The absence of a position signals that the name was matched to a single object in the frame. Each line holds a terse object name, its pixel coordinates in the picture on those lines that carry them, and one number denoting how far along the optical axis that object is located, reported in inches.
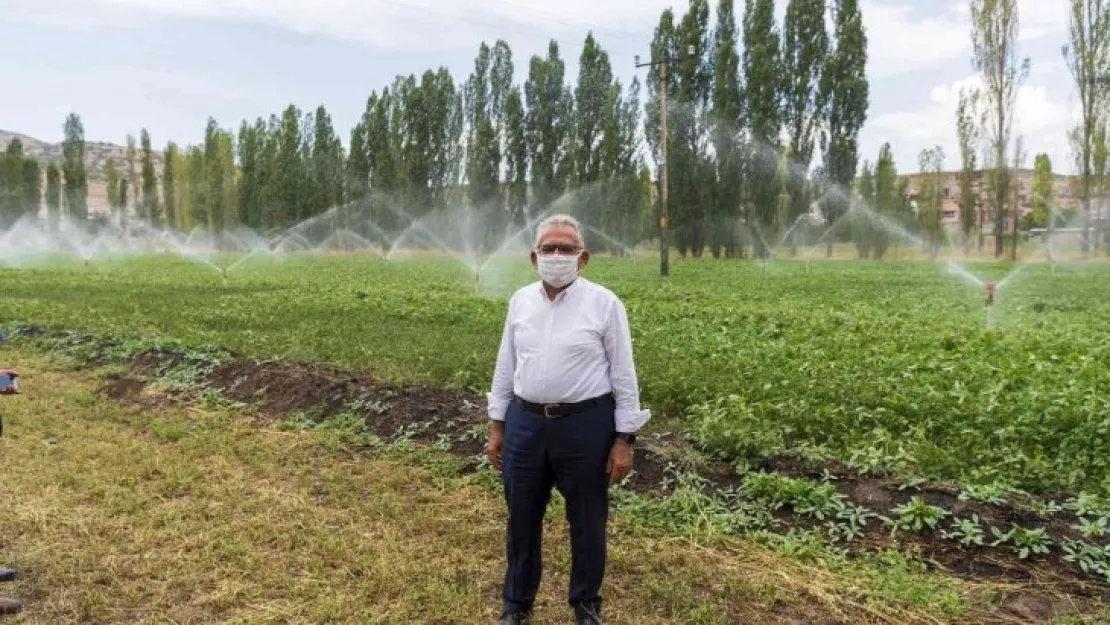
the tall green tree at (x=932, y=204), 2095.2
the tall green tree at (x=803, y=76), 1512.1
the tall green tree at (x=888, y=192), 1921.8
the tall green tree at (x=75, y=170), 2623.0
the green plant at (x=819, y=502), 176.2
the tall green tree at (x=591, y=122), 1721.2
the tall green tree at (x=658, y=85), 1572.3
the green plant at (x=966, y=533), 159.2
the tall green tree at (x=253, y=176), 2171.5
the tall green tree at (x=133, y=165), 2832.2
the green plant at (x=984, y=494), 171.9
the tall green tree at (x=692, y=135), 1550.2
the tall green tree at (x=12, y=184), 2508.6
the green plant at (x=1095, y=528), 156.9
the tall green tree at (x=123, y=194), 2822.3
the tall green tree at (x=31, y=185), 2549.2
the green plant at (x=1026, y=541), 154.6
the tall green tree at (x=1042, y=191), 2242.5
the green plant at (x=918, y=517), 166.1
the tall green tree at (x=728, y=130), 1536.7
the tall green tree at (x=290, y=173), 2071.9
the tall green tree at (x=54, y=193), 2623.0
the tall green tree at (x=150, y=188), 2755.9
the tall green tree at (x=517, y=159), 1807.3
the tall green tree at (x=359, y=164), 1991.9
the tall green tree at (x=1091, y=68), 1411.2
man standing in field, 128.4
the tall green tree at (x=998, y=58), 1446.9
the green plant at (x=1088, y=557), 148.3
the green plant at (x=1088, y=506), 164.9
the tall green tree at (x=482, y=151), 1847.9
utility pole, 981.2
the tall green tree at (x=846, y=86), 1502.2
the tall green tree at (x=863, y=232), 1776.6
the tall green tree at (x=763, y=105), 1502.2
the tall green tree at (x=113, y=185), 2775.6
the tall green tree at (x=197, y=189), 2524.6
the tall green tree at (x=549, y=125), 1771.7
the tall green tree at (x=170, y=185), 2655.0
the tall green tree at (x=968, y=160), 1640.0
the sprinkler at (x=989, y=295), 420.2
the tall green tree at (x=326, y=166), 2046.0
